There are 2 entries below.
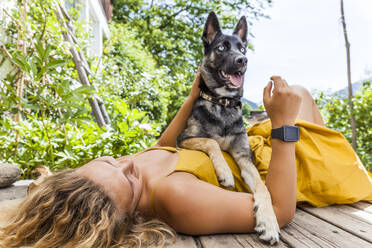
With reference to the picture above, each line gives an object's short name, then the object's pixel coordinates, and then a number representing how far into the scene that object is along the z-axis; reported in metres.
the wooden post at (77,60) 3.54
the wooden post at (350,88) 4.73
